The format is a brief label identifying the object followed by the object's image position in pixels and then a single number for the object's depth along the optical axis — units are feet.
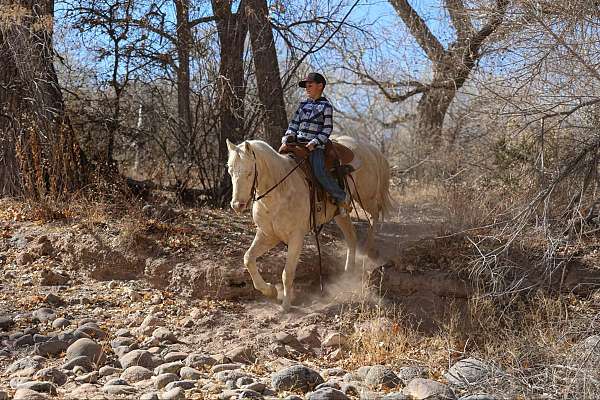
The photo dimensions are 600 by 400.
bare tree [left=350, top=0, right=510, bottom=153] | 31.91
